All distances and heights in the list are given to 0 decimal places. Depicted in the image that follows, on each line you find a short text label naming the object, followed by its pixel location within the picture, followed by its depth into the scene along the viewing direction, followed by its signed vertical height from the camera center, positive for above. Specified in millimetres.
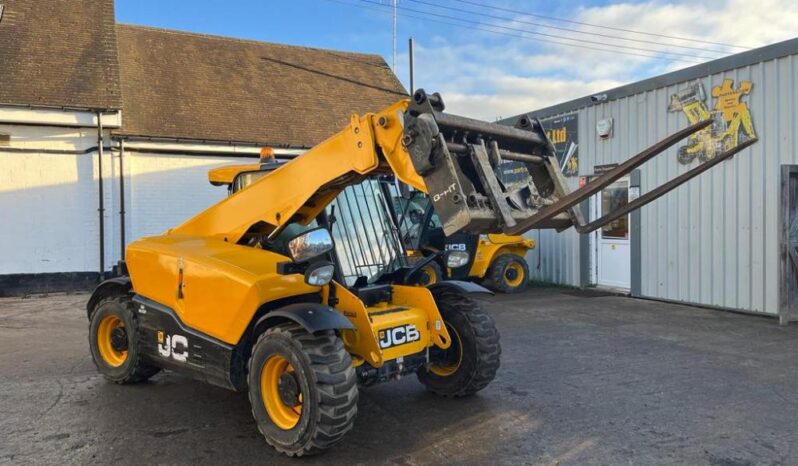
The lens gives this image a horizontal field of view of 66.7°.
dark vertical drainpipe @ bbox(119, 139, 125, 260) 14000 +768
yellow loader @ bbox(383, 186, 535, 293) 10961 -490
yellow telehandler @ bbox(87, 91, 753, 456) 3832 -442
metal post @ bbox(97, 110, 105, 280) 13595 +621
